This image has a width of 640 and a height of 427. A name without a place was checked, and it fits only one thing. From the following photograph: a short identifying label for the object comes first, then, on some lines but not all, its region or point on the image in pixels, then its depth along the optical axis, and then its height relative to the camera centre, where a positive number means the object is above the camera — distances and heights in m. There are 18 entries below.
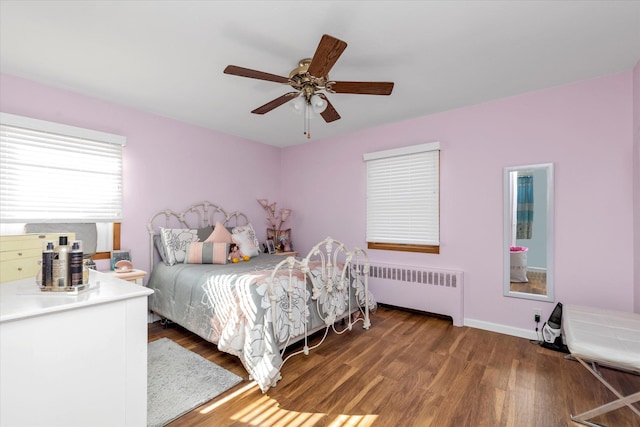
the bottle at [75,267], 1.26 -0.25
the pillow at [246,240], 3.74 -0.37
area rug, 1.82 -1.26
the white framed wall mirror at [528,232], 2.82 -0.17
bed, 2.16 -0.72
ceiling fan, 1.66 +0.93
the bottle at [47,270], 1.24 -0.26
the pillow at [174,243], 3.29 -0.36
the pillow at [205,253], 3.29 -0.47
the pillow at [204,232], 3.65 -0.26
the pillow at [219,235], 3.58 -0.29
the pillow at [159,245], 3.37 -0.40
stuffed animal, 3.49 -0.53
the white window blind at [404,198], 3.52 +0.21
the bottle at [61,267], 1.24 -0.25
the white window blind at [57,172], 2.57 +0.38
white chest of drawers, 1.00 -0.57
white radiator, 3.28 -0.92
